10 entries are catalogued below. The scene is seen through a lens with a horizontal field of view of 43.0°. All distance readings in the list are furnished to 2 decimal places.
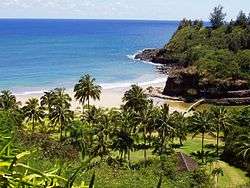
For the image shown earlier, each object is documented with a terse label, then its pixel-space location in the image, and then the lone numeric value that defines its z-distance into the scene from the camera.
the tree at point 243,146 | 35.10
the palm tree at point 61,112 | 45.72
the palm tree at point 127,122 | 41.75
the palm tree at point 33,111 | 46.71
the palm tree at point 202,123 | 41.82
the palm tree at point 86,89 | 52.81
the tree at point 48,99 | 49.27
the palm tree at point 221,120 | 42.46
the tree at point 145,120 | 42.09
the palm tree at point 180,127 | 43.56
